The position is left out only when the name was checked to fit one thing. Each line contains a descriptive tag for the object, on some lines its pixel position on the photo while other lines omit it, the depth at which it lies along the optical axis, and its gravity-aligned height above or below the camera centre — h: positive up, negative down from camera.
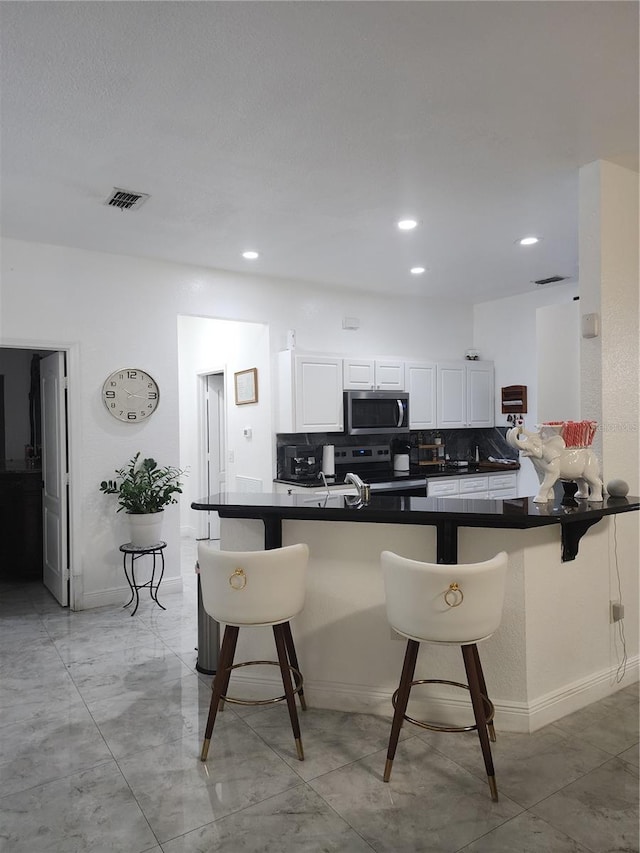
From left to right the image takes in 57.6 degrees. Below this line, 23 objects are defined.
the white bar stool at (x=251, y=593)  2.38 -0.67
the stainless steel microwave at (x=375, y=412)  5.69 +0.17
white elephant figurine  2.73 -0.17
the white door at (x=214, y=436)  6.82 -0.05
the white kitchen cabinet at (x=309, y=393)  5.37 +0.35
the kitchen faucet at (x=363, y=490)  2.93 -0.31
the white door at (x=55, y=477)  4.51 -0.34
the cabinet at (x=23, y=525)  5.29 -0.82
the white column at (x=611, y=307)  3.05 +0.62
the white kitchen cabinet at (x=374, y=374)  5.71 +0.55
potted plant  4.45 -0.49
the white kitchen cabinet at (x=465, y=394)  6.39 +0.37
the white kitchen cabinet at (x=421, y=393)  6.17 +0.38
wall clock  4.60 +0.31
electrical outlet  3.01 -0.97
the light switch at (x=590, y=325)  3.04 +0.52
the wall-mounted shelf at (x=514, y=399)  6.36 +0.30
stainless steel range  5.57 -0.41
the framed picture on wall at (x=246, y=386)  5.72 +0.46
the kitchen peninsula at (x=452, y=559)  2.63 -0.77
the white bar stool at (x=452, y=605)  2.15 -0.67
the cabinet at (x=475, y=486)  5.88 -0.62
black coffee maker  5.50 -0.31
